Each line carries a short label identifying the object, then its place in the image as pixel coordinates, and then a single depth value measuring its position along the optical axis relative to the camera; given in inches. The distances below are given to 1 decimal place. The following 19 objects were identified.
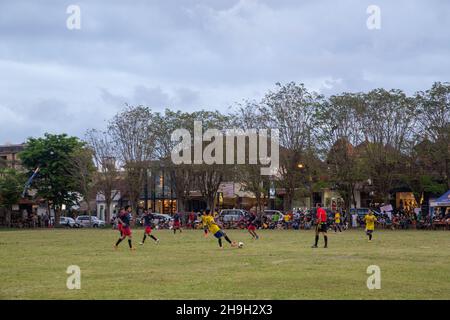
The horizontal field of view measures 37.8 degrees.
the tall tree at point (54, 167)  2790.4
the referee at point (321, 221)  1093.9
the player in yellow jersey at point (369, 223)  1317.7
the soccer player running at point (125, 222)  1097.4
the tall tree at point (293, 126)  2267.5
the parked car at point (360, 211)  2283.6
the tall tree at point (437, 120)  2119.8
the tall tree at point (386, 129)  2154.3
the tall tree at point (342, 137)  2196.1
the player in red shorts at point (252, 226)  1430.9
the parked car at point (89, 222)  2778.1
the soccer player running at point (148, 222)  1259.8
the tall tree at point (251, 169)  2346.2
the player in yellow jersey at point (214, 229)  1104.8
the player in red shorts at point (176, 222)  1837.4
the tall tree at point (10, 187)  2832.2
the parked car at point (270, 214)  2293.7
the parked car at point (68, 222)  2815.0
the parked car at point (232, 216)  2320.4
